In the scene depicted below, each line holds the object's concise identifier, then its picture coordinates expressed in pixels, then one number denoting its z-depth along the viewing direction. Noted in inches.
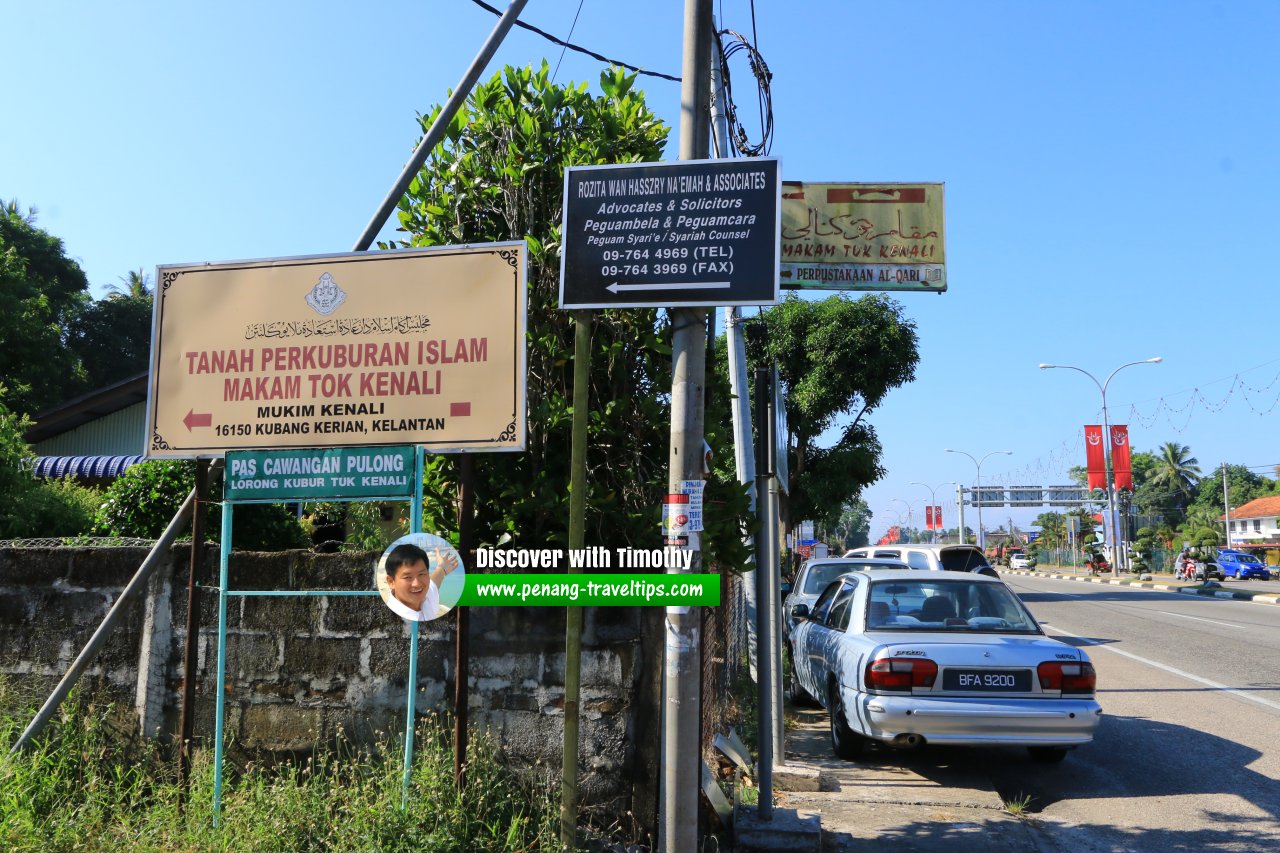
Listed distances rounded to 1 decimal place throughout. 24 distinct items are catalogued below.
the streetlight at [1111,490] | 1658.5
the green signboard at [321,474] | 187.9
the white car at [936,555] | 657.0
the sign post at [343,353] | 190.7
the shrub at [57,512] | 338.0
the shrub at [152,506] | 290.7
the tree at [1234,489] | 3902.6
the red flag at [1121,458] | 1631.4
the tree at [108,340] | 1305.4
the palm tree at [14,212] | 1217.9
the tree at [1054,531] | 3905.0
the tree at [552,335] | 198.2
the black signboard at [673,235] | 176.6
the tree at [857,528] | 4794.8
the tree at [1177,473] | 3961.6
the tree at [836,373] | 1031.0
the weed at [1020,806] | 242.2
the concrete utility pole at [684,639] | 168.1
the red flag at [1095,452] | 1674.5
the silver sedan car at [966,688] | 261.0
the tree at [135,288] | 1487.5
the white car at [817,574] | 530.9
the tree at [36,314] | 884.6
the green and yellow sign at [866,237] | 268.7
